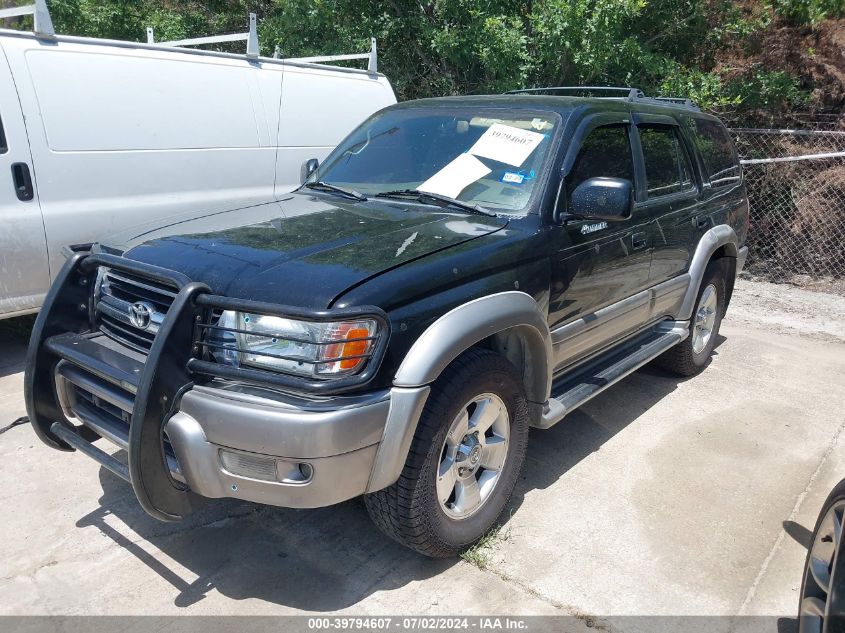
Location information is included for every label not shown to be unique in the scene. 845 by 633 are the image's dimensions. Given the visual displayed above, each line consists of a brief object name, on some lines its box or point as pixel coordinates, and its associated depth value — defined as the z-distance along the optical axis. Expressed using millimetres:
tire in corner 2346
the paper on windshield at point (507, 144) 3828
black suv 2648
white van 5086
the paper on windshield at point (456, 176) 3781
